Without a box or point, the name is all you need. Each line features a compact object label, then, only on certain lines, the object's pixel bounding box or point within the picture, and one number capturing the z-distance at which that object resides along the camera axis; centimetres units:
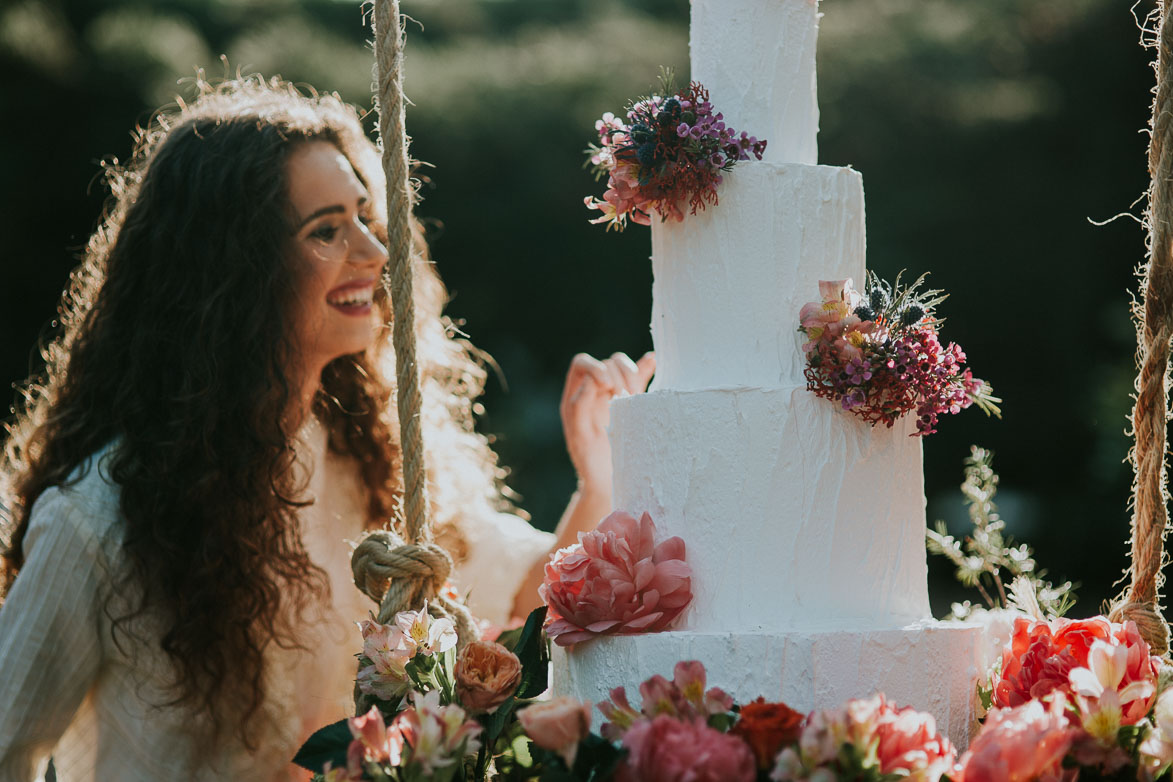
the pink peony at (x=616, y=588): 144
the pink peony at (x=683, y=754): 115
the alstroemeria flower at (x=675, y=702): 125
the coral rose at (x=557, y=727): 122
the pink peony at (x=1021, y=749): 117
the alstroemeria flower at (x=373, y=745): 127
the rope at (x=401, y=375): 155
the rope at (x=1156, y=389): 142
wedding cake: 142
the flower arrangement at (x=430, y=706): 126
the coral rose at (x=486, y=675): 139
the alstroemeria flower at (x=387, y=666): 147
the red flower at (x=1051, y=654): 137
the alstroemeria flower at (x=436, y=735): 124
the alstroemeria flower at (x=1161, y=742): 123
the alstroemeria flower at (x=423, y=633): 148
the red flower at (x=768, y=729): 120
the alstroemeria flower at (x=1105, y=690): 125
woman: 178
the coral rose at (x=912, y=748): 117
